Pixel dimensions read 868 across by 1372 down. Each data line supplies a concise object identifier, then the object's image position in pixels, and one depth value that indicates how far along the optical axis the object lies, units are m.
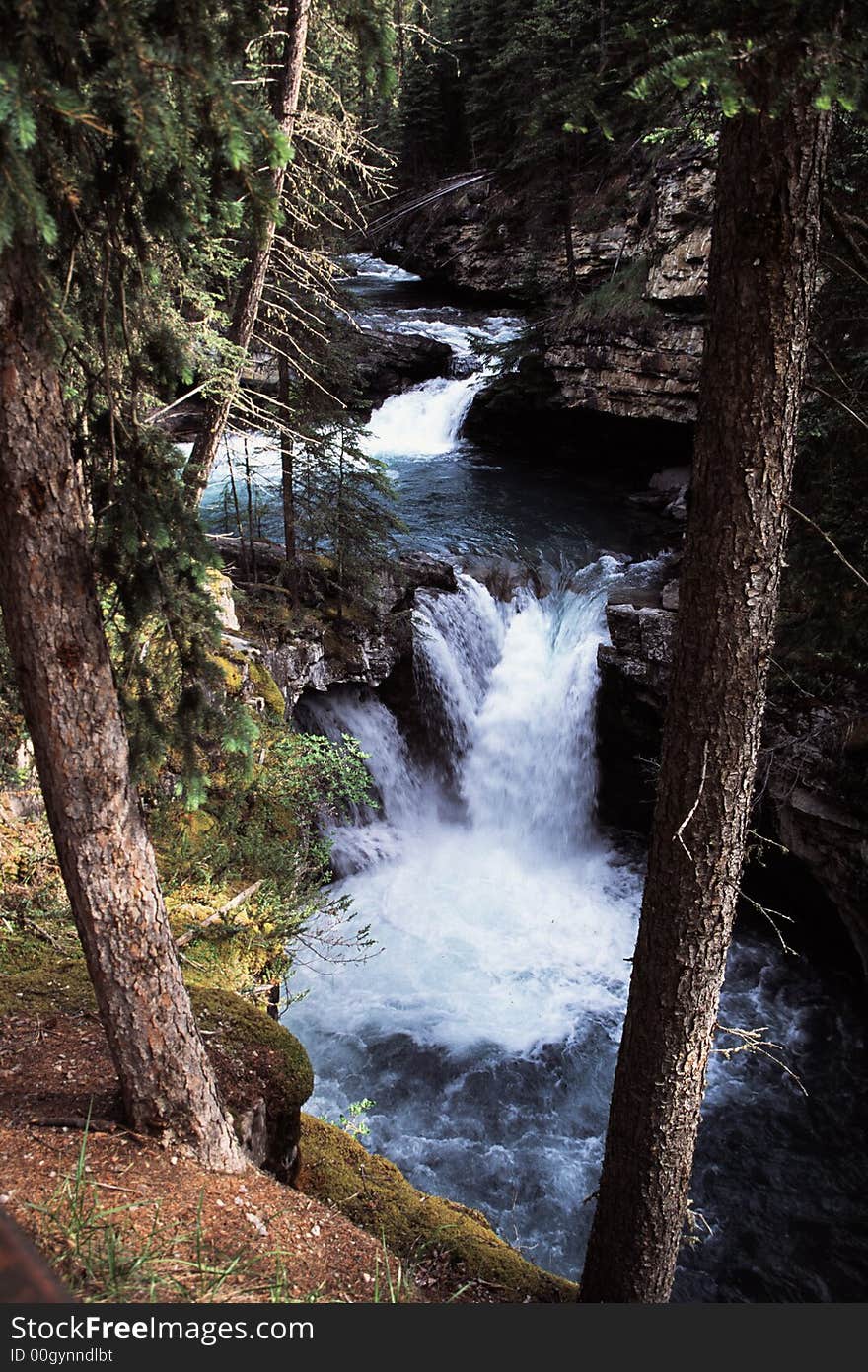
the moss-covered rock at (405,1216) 5.32
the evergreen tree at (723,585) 2.87
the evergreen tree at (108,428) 2.55
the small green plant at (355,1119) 8.20
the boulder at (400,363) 22.48
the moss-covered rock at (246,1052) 5.15
